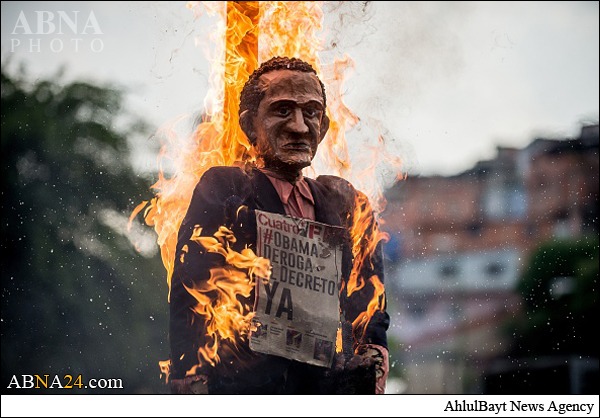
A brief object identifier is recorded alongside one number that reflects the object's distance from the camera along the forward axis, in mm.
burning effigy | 5711
